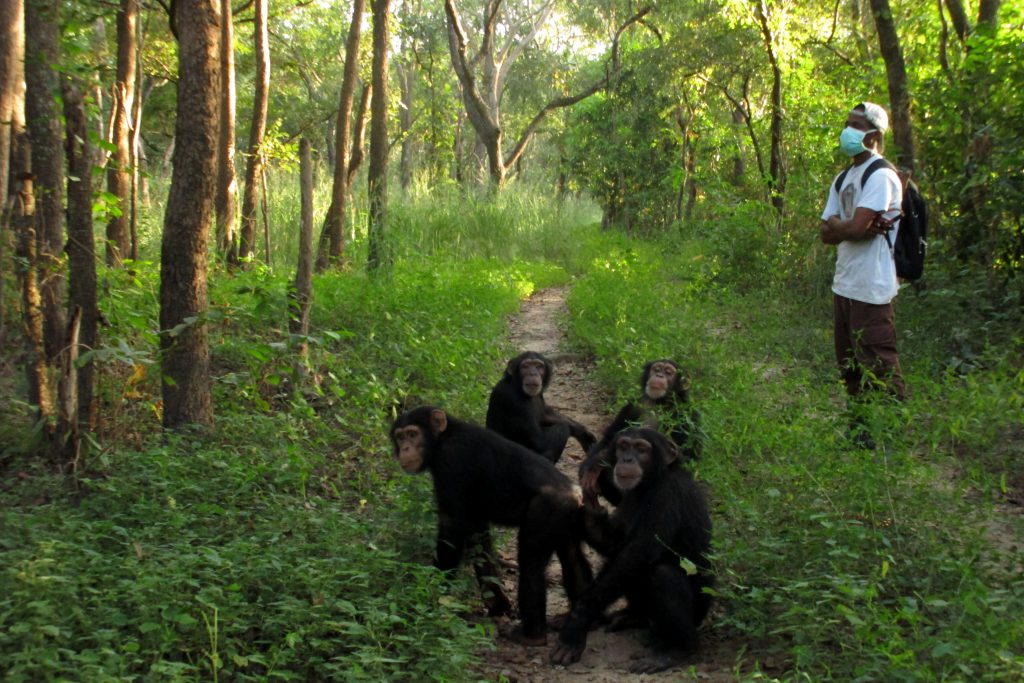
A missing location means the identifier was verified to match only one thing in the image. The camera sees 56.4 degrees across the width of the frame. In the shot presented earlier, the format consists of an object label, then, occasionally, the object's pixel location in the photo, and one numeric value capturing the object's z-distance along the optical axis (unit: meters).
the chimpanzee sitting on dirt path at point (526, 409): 6.42
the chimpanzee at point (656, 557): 4.25
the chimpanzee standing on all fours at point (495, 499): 4.69
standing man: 6.10
